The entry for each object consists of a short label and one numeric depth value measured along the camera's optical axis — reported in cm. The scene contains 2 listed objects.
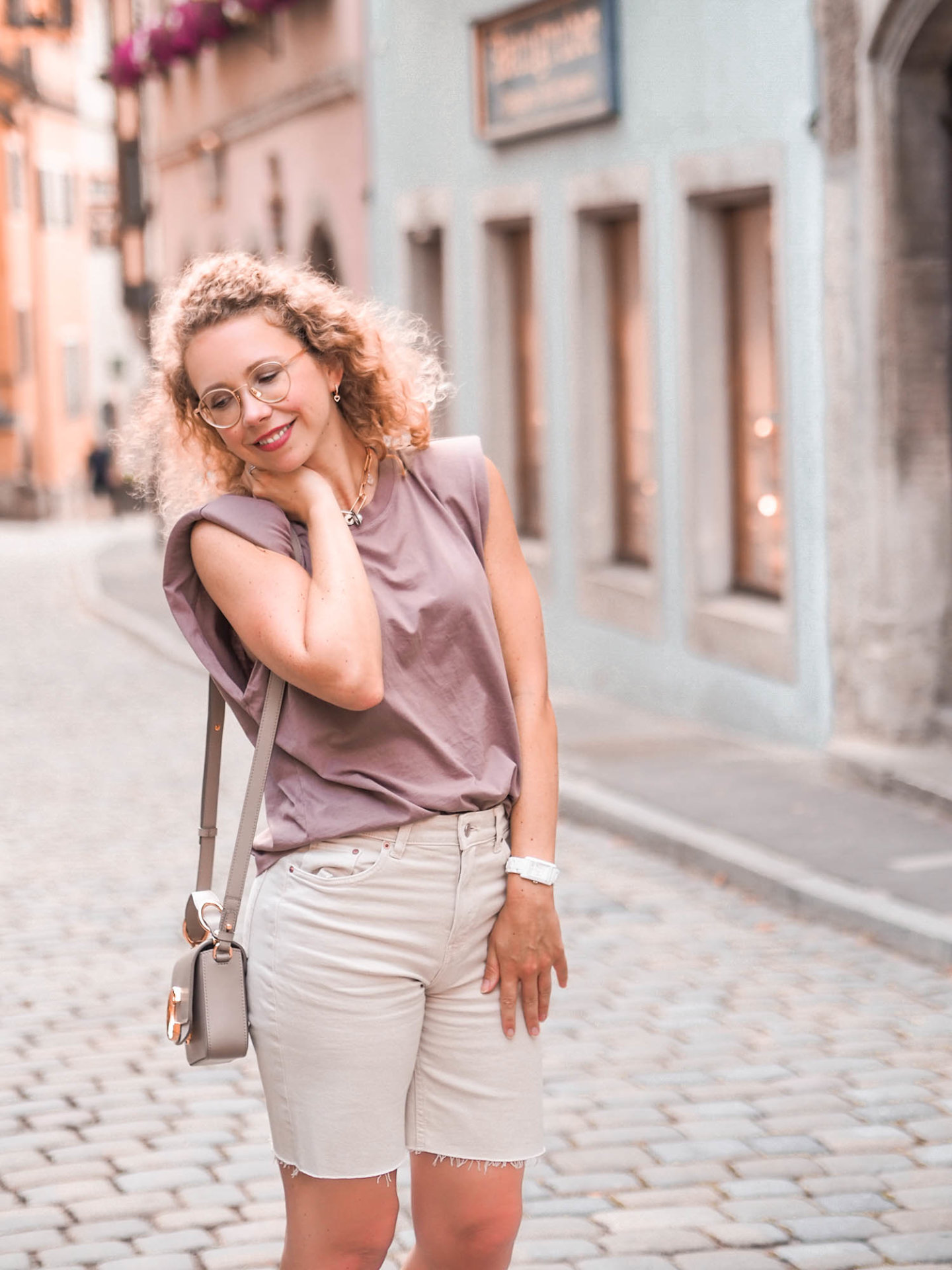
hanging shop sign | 1245
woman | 294
